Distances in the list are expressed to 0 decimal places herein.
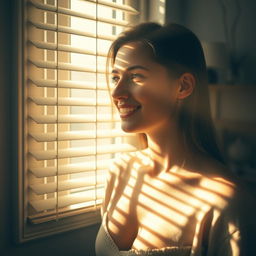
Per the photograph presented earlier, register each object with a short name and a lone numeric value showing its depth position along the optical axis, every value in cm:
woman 89
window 115
